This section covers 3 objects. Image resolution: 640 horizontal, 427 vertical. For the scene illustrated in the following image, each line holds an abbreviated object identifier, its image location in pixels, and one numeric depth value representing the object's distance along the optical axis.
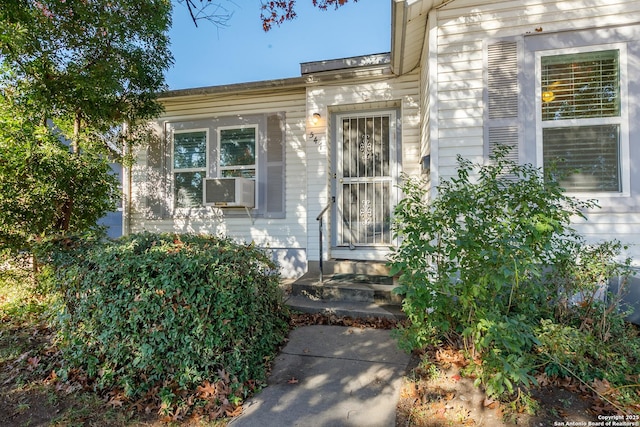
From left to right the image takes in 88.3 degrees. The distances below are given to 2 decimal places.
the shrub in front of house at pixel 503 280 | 2.12
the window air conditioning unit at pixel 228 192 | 5.34
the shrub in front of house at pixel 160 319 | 2.43
